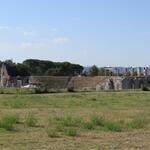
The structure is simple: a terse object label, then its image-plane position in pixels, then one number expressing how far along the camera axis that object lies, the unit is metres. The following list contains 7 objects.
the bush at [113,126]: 19.31
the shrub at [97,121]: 21.04
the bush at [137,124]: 20.55
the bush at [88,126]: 19.87
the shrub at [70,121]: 20.83
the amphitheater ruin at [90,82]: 112.06
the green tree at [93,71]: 140.75
